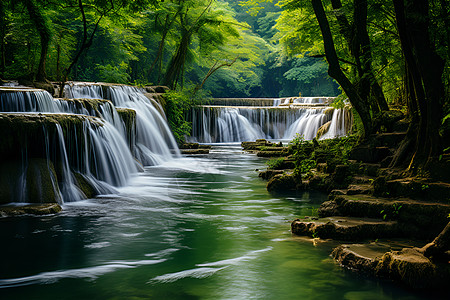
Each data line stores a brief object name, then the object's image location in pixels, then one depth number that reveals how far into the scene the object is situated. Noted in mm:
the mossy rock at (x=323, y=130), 21109
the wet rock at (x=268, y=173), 10872
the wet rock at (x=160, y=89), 20766
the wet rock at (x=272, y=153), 15820
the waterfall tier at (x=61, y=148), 7328
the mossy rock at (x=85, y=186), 8191
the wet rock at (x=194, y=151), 18297
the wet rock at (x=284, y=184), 9289
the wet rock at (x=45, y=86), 13906
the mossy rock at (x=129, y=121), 13002
